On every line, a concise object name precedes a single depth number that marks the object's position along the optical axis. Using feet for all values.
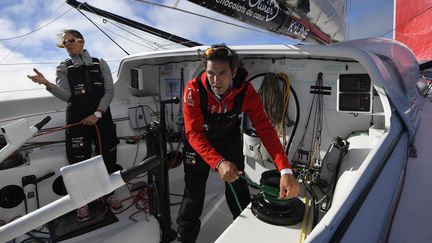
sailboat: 3.84
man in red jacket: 5.33
